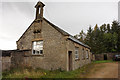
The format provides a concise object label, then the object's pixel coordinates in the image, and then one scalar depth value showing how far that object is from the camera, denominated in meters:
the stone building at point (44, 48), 10.81
